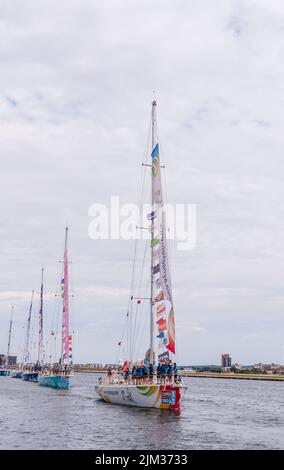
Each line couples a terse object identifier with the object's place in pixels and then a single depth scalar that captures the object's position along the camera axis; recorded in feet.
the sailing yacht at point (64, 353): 249.14
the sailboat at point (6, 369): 531.09
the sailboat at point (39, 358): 342.44
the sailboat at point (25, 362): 450.71
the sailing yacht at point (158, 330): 136.67
